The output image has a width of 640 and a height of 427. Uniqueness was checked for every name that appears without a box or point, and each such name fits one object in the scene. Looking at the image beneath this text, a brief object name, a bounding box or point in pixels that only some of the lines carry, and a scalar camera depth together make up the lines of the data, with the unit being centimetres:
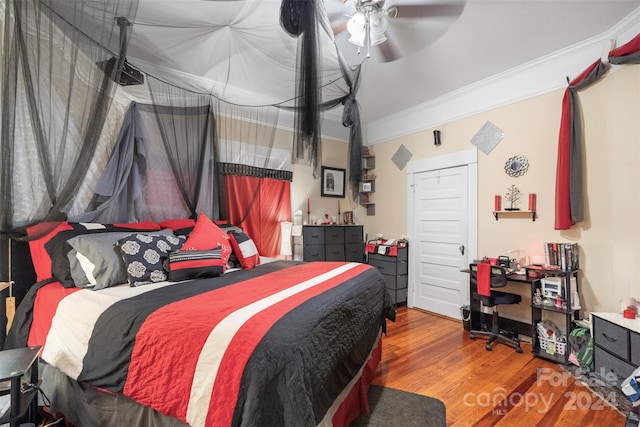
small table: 116
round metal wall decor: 303
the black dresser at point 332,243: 377
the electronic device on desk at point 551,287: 261
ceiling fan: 173
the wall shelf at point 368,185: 469
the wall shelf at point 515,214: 296
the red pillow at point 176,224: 245
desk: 253
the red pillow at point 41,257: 187
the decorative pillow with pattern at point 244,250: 249
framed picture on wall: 444
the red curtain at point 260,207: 299
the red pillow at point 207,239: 219
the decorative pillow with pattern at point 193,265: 199
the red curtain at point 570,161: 258
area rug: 173
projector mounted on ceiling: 185
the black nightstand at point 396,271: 398
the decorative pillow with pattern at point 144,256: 185
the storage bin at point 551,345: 254
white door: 357
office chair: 278
